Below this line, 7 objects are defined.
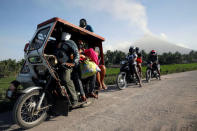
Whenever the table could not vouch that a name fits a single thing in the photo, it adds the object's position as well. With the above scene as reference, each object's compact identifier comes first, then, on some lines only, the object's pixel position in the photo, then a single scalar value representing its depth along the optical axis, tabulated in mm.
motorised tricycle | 2328
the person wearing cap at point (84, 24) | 4809
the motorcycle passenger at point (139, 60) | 7213
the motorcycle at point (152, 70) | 8093
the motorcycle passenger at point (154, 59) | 8362
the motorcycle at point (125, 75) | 6037
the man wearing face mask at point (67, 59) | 2782
